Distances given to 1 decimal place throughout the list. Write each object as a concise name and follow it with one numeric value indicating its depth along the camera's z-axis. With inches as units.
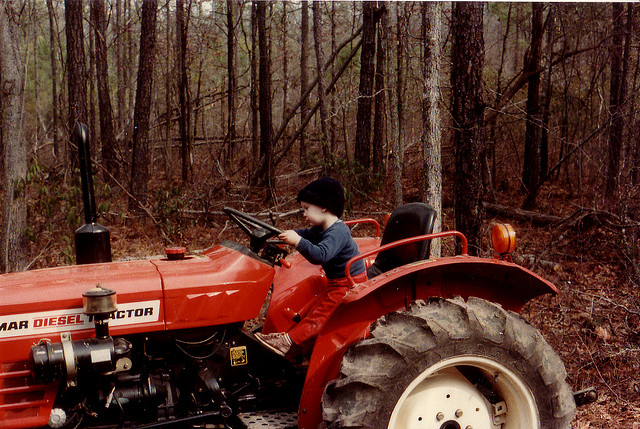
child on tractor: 130.8
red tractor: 109.0
